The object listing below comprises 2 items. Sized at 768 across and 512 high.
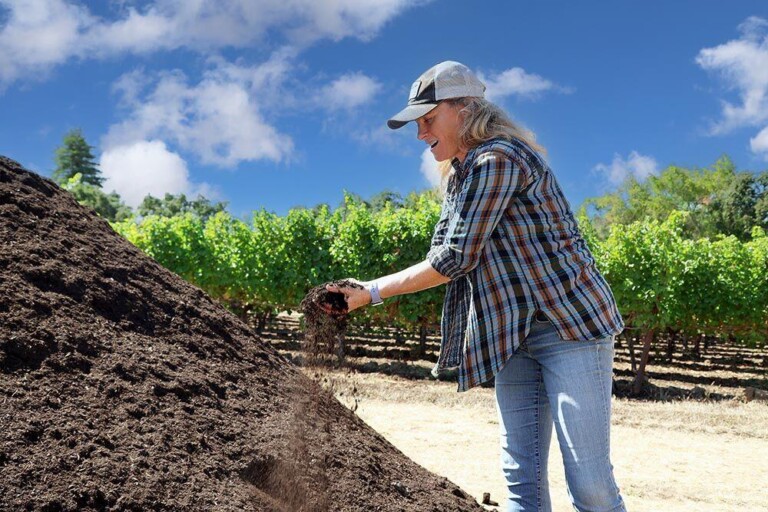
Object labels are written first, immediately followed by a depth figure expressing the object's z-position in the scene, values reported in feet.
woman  7.31
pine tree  204.74
